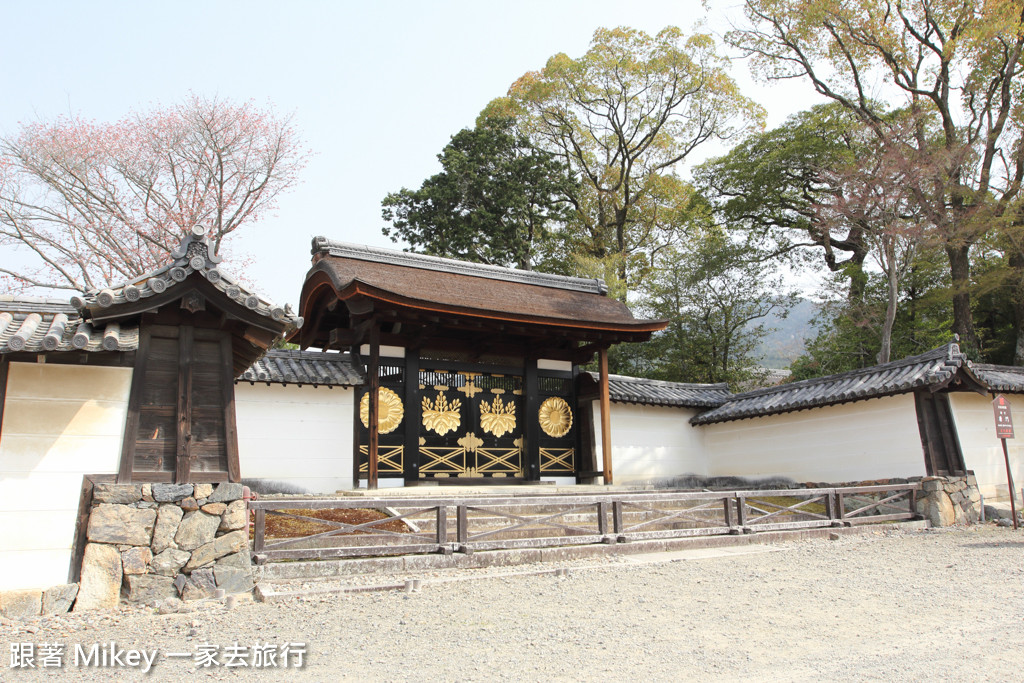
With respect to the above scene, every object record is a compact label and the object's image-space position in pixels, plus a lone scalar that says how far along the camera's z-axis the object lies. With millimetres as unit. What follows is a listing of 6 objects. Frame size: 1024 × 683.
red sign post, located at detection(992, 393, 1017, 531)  10078
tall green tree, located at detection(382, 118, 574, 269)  22797
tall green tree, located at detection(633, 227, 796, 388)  21281
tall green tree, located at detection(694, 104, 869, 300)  24844
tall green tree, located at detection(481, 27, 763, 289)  24344
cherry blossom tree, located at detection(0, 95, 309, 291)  17875
